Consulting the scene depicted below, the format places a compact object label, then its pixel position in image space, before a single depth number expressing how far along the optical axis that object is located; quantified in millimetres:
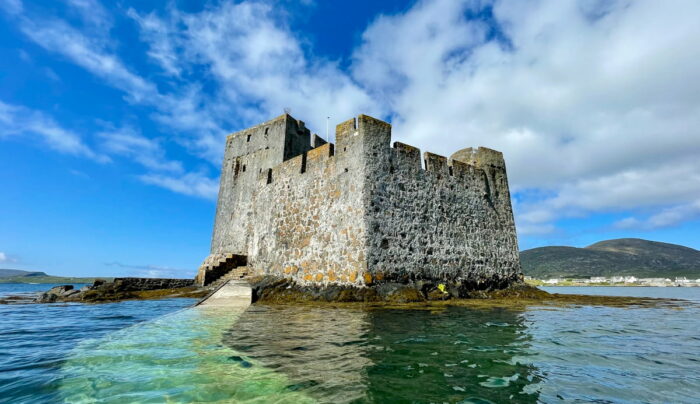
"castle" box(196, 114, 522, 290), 11344
